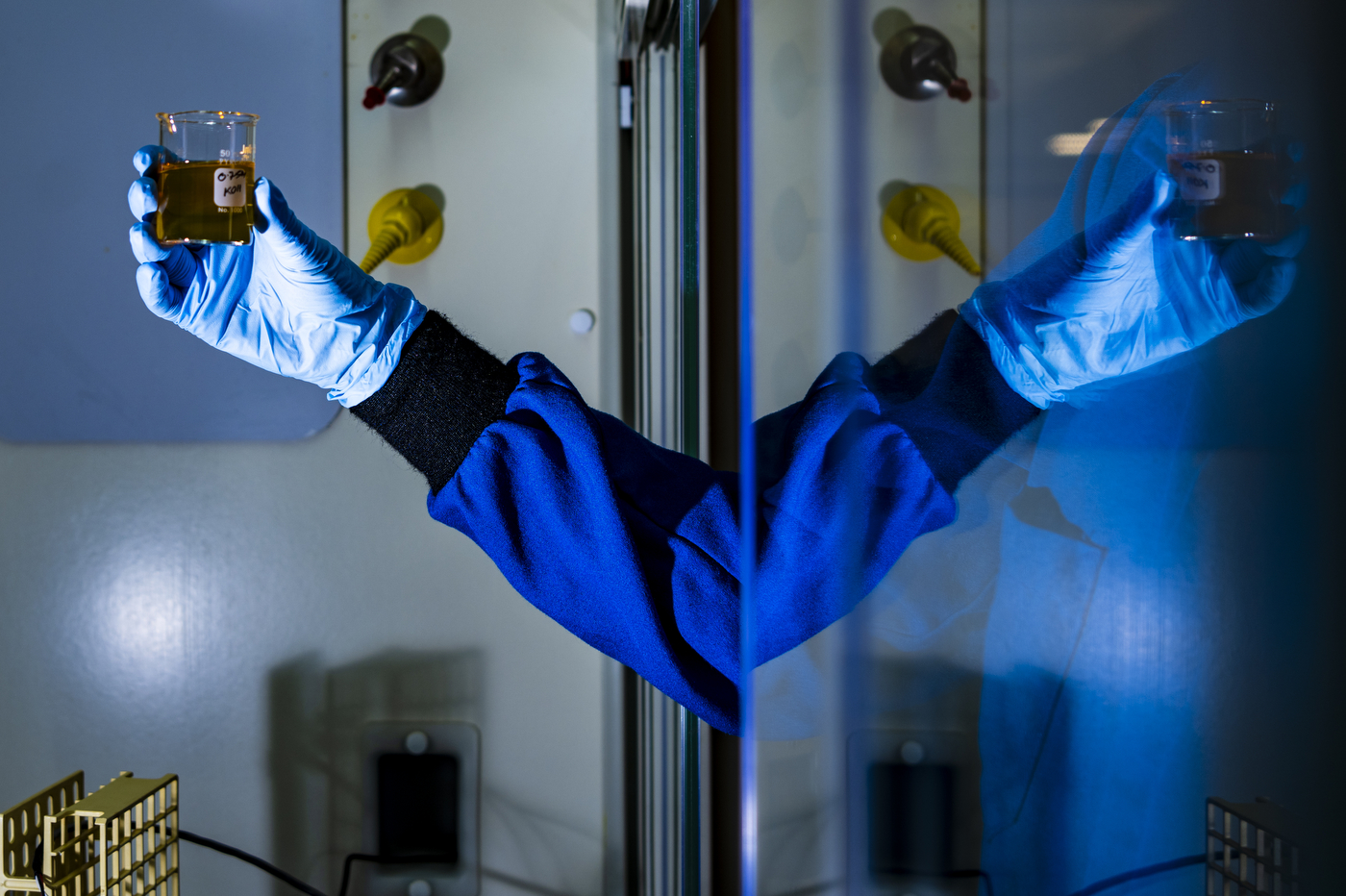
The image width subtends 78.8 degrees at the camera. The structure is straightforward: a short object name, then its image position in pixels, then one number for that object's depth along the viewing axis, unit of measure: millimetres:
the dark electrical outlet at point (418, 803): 1210
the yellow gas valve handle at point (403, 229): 1136
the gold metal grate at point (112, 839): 767
